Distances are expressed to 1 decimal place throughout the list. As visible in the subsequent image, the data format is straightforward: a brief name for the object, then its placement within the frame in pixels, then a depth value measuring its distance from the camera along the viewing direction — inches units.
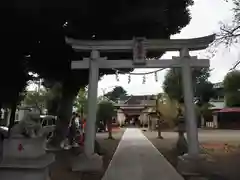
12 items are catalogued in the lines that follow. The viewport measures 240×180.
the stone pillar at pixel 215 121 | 1014.2
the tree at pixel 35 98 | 942.2
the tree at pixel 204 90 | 1187.8
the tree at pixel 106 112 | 554.6
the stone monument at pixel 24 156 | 132.0
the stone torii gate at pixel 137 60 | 247.9
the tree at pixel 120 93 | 1954.1
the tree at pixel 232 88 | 937.1
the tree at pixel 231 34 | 248.4
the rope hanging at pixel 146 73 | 264.4
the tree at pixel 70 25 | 227.5
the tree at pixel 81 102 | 718.1
